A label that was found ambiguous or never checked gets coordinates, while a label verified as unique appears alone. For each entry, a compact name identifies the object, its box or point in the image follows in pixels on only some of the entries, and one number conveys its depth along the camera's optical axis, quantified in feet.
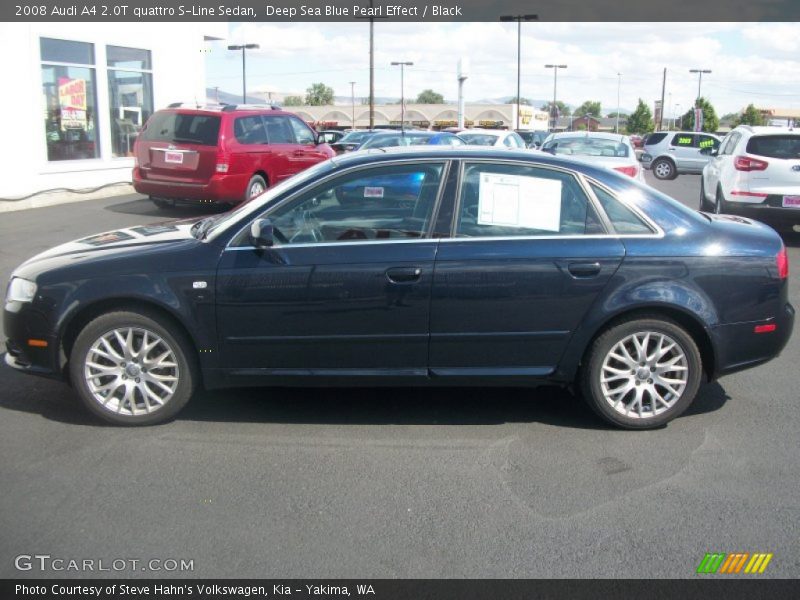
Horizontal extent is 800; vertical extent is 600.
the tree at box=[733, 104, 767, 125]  241.96
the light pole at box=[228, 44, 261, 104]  180.86
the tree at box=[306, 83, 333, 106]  466.70
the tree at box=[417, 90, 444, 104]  552.82
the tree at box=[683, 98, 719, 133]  266.77
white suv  37.68
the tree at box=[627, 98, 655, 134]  312.29
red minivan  45.14
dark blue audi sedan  15.31
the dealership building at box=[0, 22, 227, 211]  50.31
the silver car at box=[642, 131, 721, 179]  100.17
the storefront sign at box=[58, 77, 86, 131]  55.16
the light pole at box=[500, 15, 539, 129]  160.03
